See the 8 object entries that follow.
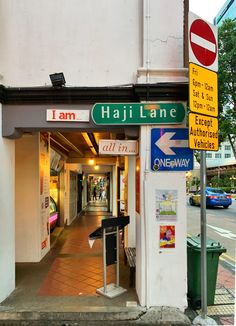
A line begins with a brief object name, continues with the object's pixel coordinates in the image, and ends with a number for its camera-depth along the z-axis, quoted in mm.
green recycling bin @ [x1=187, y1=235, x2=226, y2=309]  4574
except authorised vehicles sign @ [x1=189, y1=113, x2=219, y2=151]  3711
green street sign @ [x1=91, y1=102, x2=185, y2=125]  4543
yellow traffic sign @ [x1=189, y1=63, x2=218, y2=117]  3799
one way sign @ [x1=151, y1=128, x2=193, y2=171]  4523
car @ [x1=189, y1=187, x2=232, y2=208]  20594
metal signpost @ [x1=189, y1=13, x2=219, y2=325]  3791
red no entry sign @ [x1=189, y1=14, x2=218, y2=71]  3891
